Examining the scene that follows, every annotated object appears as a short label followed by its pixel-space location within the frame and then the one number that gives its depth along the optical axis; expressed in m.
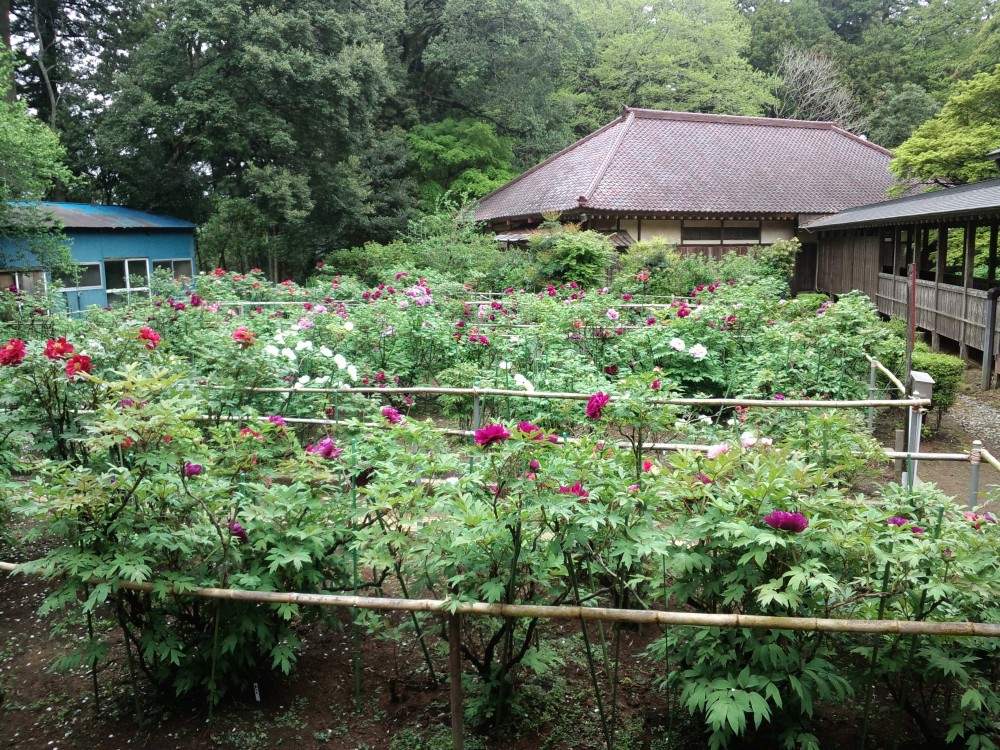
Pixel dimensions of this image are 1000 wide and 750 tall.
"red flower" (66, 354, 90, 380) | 3.22
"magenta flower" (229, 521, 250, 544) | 3.00
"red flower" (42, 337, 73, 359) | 3.42
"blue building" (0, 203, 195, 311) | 18.08
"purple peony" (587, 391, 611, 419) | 2.94
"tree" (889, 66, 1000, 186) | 15.65
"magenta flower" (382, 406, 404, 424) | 3.48
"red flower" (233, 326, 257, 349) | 4.32
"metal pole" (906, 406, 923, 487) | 4.68
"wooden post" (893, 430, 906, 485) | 5.68
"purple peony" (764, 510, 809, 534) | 2.41
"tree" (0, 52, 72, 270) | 14.62
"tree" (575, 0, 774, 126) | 29.27
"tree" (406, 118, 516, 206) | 24.89
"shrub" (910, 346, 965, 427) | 8.87
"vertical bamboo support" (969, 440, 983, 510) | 3.76
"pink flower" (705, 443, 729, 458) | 2.89
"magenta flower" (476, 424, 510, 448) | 2.52
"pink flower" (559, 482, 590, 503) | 2.70
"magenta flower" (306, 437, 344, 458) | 3.16
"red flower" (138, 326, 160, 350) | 4.08
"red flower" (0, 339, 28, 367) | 3.41
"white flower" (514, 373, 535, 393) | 5.25
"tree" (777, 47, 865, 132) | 32.66
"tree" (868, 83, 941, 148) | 29.47
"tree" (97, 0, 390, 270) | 19.83
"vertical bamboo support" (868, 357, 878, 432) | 6.70
